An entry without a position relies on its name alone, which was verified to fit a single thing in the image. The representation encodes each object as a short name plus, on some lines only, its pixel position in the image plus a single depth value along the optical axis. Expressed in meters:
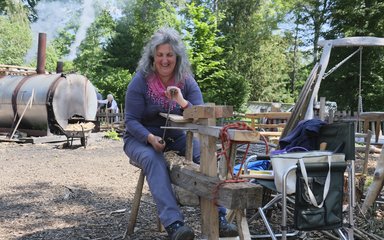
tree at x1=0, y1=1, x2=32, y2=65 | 27.27
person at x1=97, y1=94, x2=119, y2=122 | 19.77
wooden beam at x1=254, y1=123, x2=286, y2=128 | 7.98
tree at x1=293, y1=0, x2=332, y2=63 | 25.94
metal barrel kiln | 12.68
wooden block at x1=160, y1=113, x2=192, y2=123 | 3.05
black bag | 2.86
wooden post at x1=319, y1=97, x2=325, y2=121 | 7.73
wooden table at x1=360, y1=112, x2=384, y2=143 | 6.54
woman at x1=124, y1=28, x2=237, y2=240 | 3.39
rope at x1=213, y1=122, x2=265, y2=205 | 2.54
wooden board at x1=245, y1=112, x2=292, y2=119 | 8.14
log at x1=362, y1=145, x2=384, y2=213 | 4.24
